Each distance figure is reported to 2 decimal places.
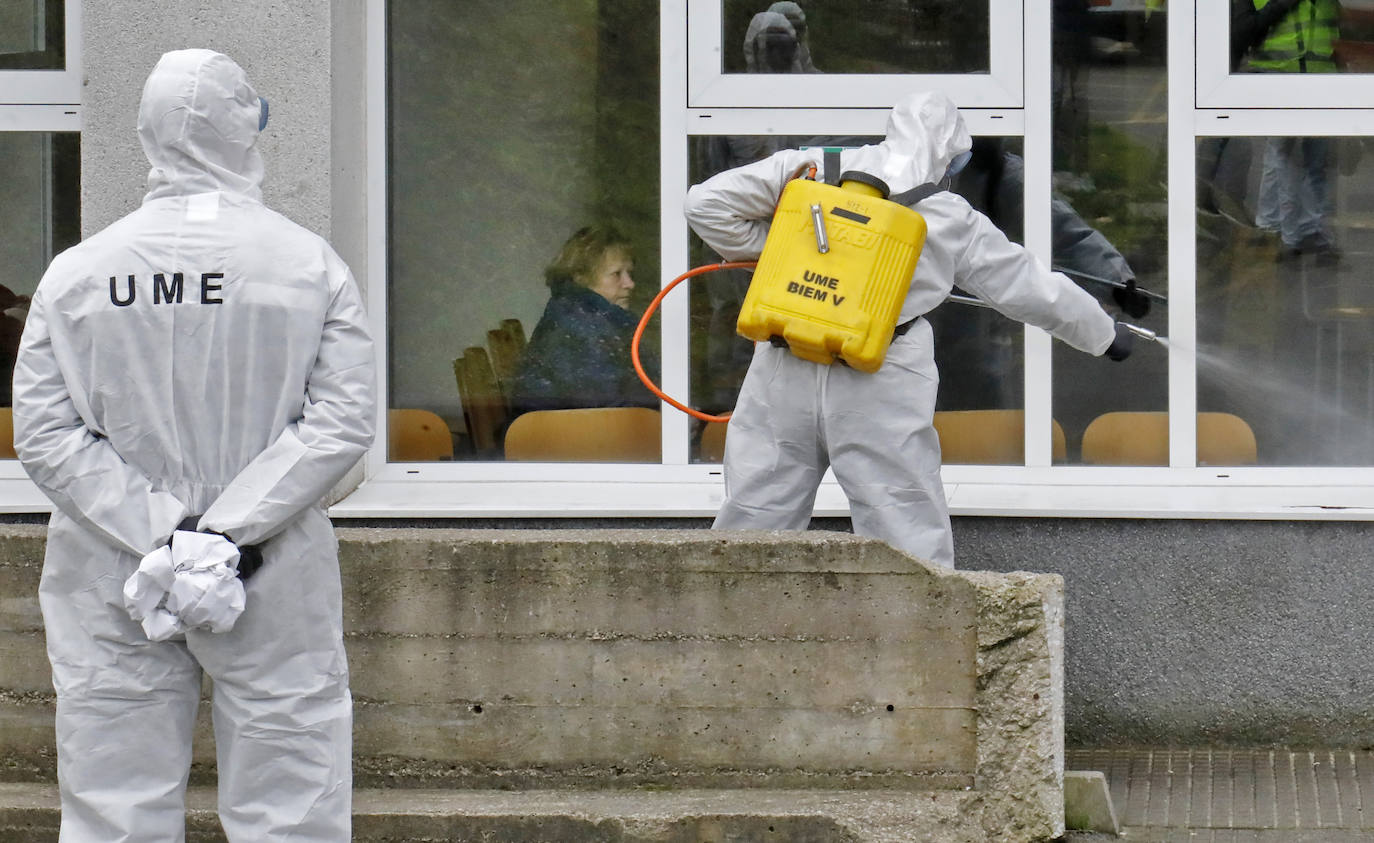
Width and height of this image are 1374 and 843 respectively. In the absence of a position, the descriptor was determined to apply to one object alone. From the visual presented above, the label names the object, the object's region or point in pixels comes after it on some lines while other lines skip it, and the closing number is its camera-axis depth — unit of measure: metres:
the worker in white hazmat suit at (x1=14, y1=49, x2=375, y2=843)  6.89
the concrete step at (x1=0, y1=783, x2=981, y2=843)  9.02
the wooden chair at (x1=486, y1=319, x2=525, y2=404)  12.94
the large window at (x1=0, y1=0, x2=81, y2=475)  12.65
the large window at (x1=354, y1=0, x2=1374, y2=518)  12.30
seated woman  12.84
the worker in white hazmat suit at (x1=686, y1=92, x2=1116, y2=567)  10.04
